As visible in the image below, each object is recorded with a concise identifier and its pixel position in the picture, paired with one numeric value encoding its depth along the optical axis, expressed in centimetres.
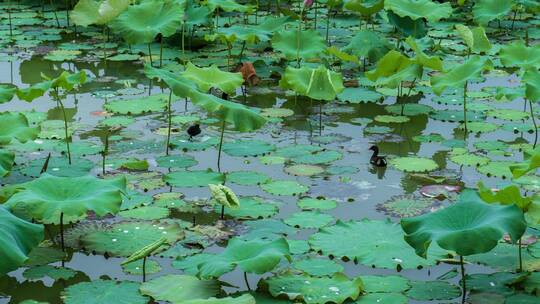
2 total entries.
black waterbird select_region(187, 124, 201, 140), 806
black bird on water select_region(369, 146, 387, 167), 740
